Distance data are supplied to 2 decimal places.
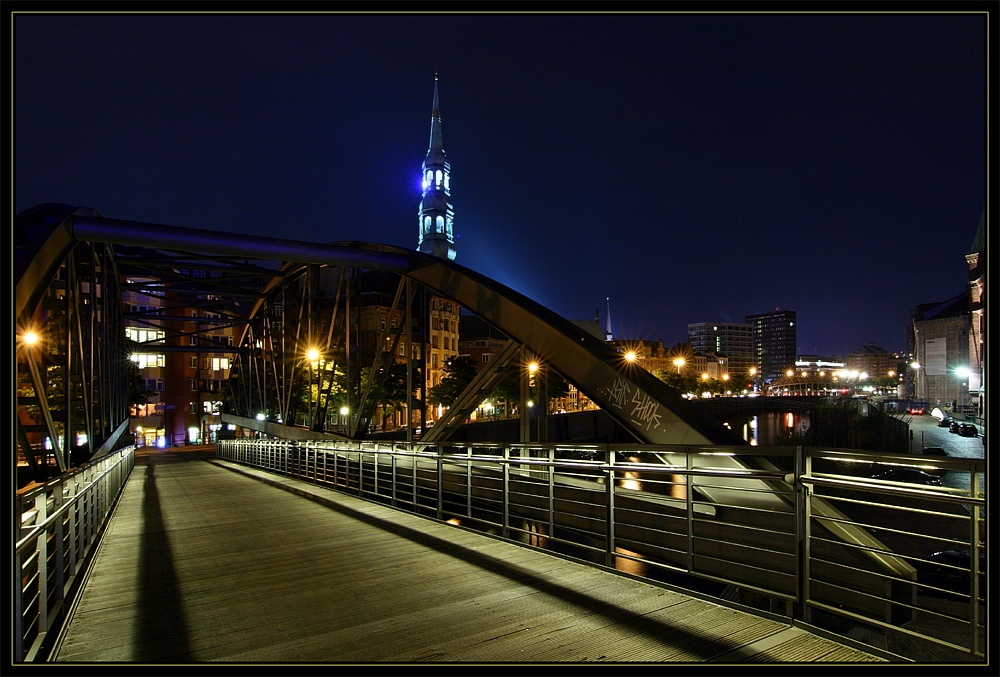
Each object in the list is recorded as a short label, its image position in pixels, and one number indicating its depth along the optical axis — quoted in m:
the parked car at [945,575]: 13.52
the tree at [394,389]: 45.28
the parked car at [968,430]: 40.66
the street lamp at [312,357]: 24.59
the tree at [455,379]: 55.50
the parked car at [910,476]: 27.26
